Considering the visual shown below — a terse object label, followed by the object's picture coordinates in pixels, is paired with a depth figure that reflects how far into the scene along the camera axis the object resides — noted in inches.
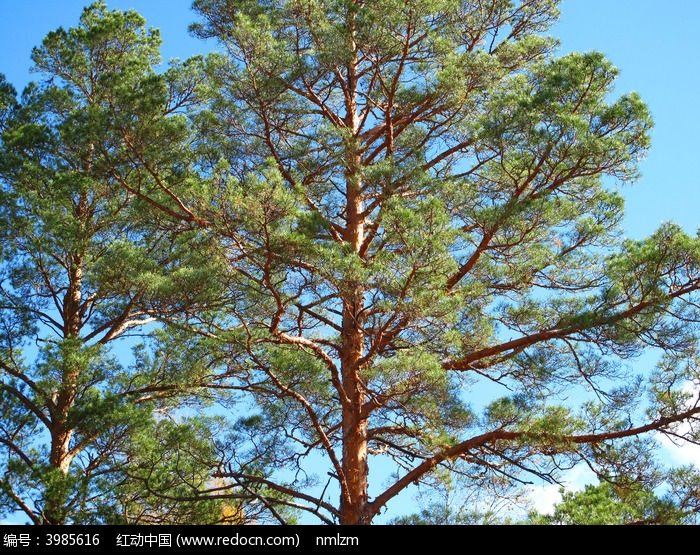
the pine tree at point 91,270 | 301.0
